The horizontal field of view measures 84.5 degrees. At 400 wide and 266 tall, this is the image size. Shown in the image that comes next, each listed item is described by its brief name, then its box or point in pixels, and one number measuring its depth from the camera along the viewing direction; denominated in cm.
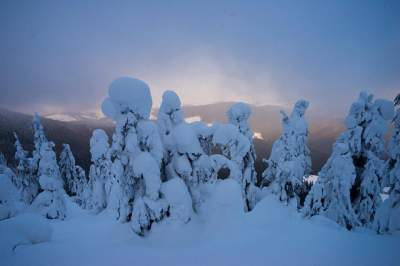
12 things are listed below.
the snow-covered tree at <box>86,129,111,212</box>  2759
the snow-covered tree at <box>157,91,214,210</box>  1014
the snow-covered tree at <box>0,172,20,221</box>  899
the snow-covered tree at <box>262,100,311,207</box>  1920
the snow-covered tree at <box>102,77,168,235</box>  905
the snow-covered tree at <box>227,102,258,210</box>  2030
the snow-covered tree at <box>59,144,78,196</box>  3672
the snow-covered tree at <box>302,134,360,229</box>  1415
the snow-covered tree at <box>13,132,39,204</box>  2627
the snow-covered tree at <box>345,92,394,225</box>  1363
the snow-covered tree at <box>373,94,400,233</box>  1110
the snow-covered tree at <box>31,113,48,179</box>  2488
